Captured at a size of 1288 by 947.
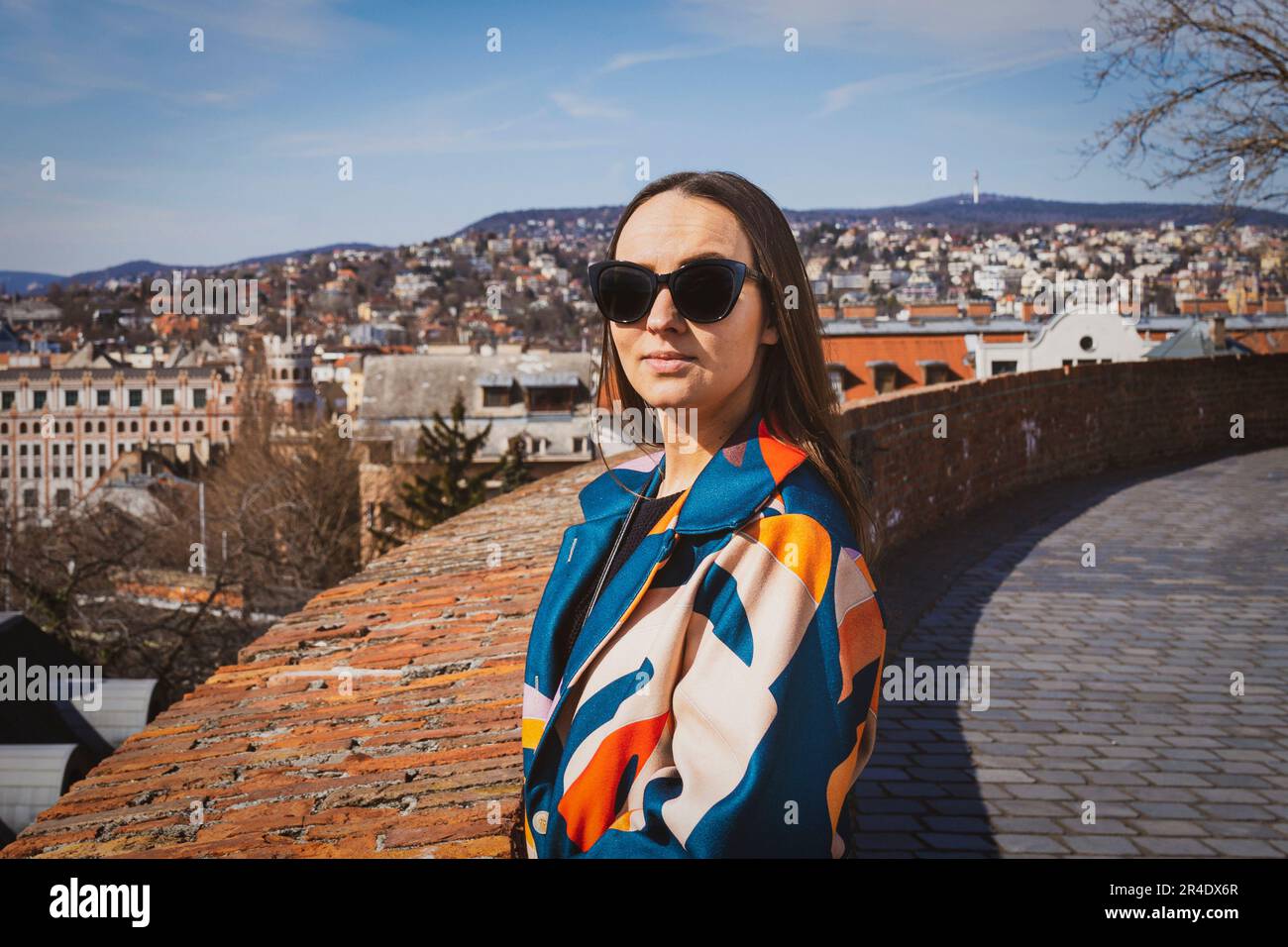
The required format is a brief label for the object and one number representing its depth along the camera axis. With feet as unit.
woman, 4.80
